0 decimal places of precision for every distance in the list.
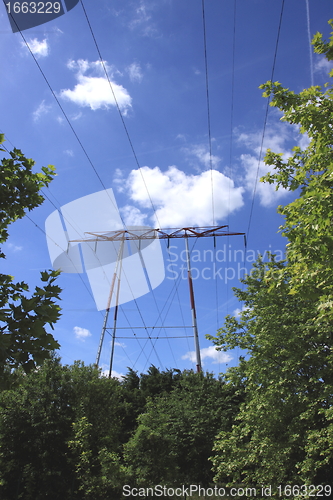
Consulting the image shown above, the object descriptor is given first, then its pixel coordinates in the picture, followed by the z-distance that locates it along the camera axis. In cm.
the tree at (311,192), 561
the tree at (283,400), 1192
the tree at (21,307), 427
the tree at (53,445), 1496
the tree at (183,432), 1590
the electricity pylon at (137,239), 2295
